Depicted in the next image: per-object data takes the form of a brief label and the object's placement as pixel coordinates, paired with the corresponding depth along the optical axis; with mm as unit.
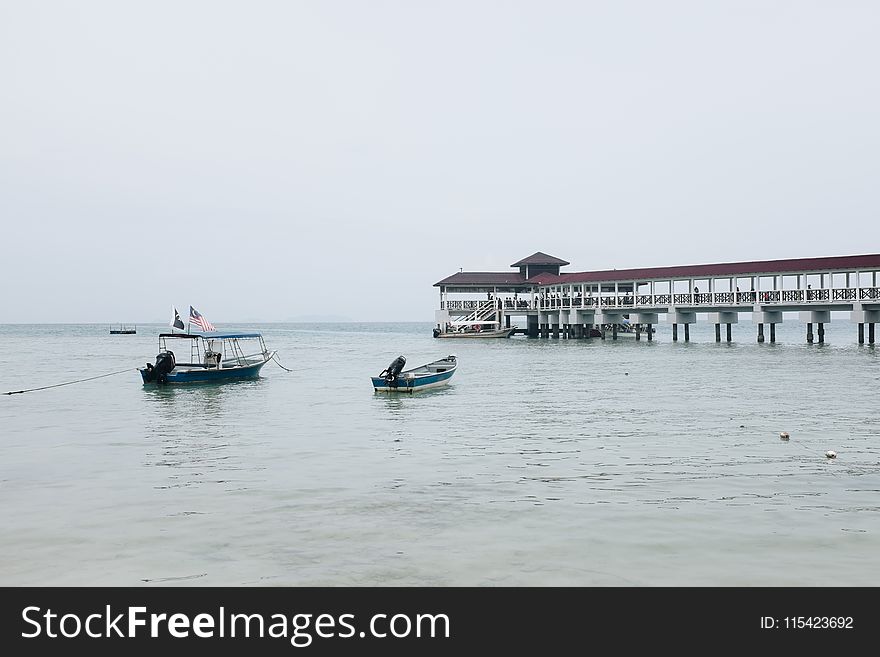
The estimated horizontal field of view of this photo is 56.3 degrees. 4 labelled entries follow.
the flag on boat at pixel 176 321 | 32756
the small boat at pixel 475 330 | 81875
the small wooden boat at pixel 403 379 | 29328
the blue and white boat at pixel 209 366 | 33344
